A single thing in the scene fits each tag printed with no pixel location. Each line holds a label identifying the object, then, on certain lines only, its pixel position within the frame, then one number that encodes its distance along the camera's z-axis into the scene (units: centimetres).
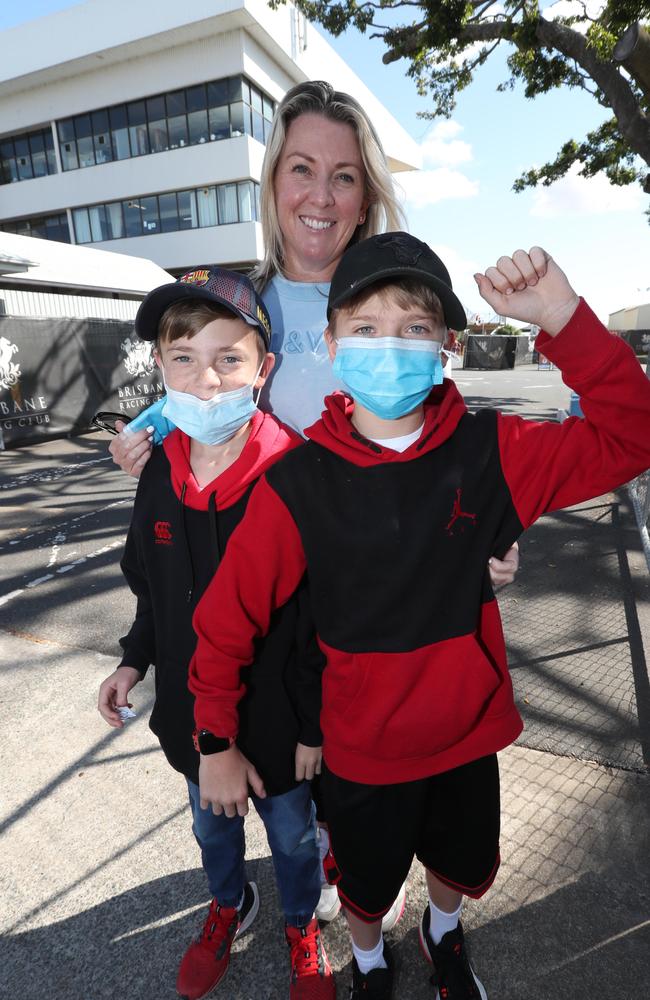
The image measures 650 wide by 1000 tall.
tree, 741
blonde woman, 169
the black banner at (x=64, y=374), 1095
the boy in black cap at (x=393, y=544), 133
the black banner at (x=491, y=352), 3284
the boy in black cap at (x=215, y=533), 154
